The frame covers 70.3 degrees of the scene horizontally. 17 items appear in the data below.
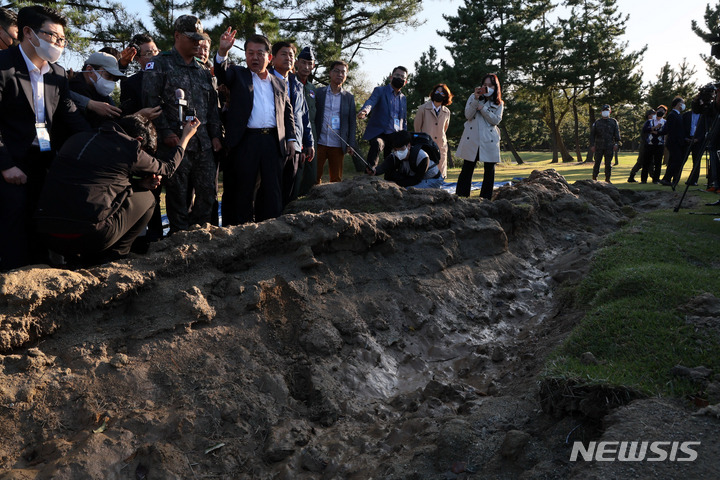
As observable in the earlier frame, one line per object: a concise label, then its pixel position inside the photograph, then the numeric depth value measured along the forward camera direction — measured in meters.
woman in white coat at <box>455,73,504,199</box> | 7.25
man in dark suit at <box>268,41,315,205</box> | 5.40
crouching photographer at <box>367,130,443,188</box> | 6.86
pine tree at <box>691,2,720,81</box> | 26.17
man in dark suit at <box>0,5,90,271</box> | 3.37
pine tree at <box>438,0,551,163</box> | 26.47
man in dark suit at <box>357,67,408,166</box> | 7.45
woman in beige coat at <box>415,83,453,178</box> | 8.09
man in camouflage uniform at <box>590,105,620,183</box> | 12.47
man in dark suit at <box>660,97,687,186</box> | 11.70
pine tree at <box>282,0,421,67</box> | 17.02
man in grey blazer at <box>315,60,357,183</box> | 7.13
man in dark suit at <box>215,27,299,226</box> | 4.69
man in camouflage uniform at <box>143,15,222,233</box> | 4.30
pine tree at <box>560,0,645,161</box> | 28.69
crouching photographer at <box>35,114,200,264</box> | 3.26
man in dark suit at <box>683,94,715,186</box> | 8.46
